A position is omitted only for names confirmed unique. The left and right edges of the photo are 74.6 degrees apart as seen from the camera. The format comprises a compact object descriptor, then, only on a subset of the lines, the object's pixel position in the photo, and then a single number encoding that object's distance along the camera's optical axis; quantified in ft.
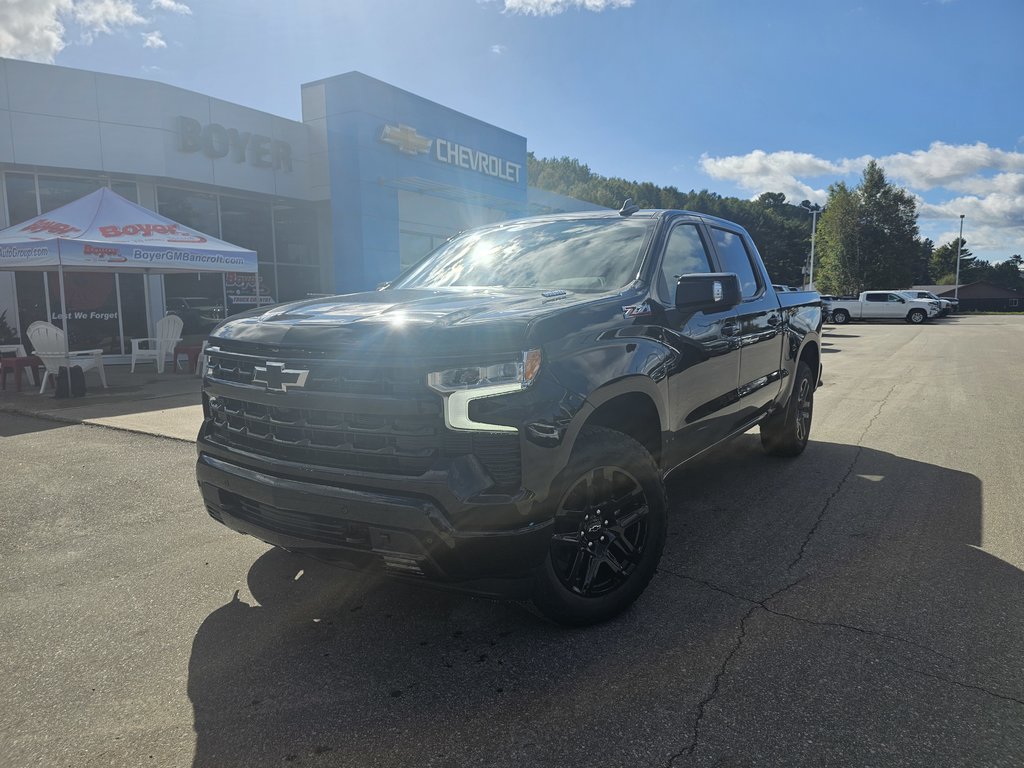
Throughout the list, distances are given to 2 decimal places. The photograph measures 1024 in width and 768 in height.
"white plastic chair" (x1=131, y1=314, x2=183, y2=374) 42.73
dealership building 45.55
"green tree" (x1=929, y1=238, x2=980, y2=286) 355.97
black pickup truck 8.05
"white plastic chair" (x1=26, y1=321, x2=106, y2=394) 31.45
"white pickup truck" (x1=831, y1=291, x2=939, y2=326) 115.75
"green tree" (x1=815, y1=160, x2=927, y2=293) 170.91
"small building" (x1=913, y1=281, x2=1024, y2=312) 225.97
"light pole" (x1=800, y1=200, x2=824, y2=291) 174.46
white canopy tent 30.42
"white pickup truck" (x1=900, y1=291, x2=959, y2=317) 117.91
